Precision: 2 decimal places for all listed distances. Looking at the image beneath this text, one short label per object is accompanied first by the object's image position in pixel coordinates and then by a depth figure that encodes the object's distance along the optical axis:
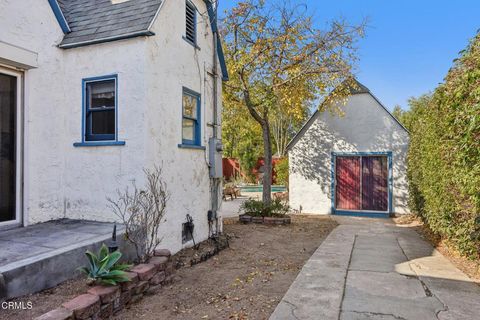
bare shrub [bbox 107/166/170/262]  5.33
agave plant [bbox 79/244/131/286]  3.85
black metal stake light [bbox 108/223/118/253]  4.64
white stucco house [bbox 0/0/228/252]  5.67
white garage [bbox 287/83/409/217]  12.64
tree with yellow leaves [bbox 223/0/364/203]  10.82
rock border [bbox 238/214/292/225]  10.43
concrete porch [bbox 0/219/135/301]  3.69
